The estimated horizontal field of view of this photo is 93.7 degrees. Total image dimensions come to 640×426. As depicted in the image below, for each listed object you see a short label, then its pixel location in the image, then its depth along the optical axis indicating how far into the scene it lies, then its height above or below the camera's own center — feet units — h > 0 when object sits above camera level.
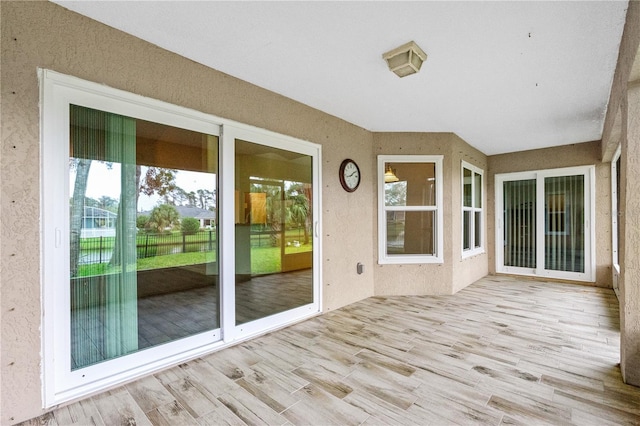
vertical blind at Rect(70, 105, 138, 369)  6.48 -1.05
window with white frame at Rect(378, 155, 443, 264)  14.80 +0.24
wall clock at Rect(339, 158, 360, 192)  12.92 +1.70
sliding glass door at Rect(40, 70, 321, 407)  6.18 -0.49
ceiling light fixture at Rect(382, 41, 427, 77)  7.43 +4.02
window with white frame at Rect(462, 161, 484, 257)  16.81 +0.05
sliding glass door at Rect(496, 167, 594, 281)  16.92 -0.70
